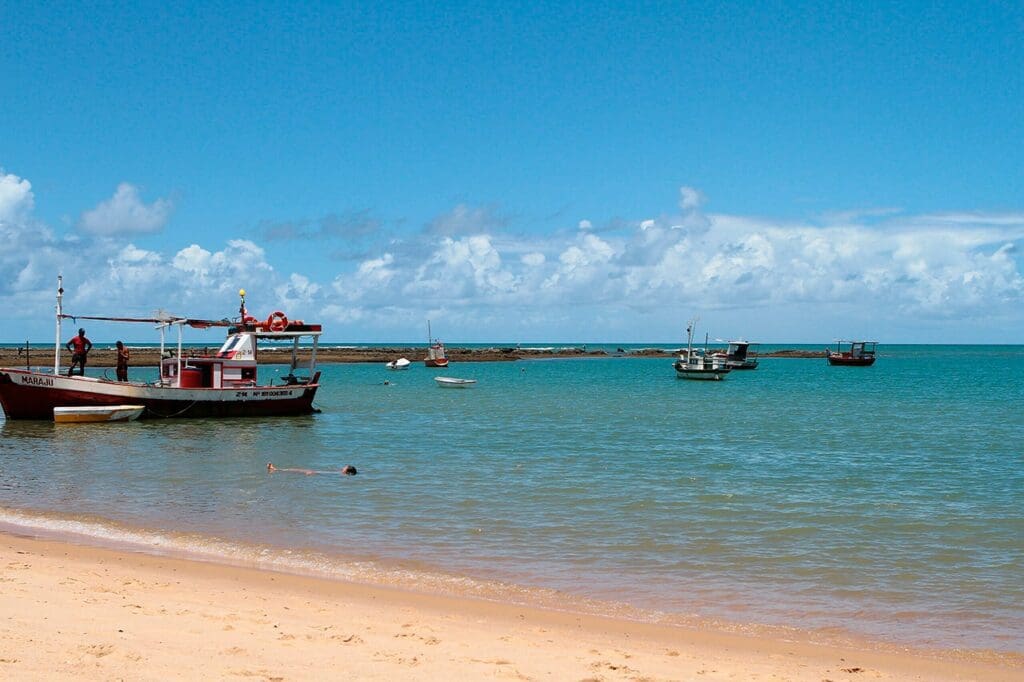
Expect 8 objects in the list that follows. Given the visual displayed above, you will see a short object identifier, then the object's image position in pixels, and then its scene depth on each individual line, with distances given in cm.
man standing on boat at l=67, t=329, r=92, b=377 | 2979
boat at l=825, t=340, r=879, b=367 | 10594
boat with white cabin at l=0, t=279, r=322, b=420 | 2847
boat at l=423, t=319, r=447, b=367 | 8890
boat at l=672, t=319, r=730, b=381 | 7288
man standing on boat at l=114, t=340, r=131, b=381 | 3183
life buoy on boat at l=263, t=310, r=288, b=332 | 3269
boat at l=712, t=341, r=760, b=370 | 9456
